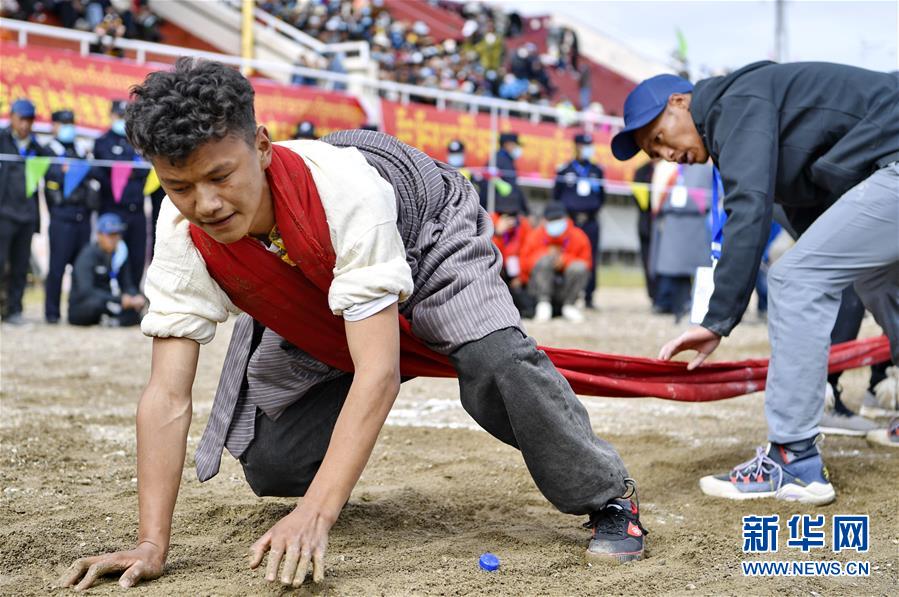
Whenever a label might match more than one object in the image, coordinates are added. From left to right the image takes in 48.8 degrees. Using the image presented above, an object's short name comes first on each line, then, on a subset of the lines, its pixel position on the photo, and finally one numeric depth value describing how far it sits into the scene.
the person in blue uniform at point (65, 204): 8.96
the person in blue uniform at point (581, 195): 11.63
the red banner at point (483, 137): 13.02
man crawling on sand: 2.00
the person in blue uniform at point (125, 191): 9.33
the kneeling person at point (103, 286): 8.73
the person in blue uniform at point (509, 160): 11.18
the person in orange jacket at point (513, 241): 10.11
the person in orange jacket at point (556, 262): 10.08
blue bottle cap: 2.44
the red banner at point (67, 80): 9.56
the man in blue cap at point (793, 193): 2.97
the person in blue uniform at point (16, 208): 8.66
